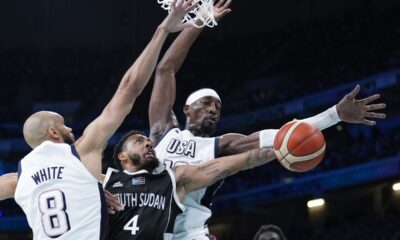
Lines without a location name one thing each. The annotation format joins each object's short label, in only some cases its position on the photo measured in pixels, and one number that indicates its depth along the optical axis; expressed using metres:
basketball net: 5.16
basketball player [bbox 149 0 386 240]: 4.98
